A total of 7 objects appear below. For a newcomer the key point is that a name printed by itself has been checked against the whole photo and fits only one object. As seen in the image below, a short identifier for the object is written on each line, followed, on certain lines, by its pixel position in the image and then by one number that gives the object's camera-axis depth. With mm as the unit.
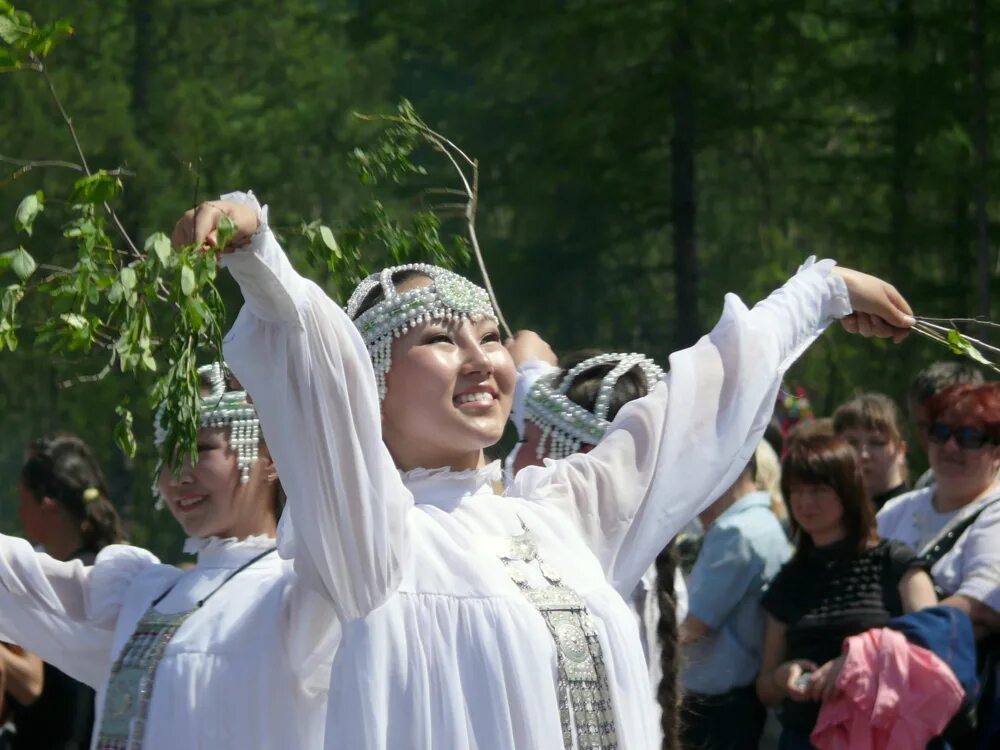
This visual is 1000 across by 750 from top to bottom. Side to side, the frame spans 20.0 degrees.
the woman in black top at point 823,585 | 8248
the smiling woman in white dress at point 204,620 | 5195
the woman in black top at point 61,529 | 8691
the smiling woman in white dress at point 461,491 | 4251
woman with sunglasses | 8261
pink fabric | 7817
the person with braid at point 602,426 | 6446
